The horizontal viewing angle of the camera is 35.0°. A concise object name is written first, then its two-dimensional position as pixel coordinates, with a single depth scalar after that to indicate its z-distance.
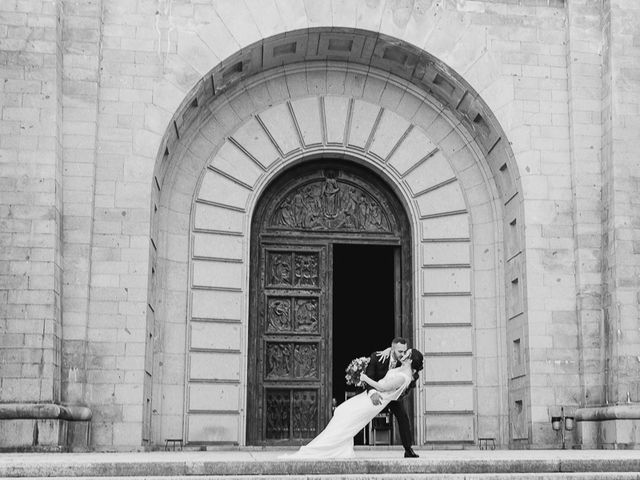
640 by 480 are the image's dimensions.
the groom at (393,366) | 14.91
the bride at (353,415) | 14.14
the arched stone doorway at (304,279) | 20.48
